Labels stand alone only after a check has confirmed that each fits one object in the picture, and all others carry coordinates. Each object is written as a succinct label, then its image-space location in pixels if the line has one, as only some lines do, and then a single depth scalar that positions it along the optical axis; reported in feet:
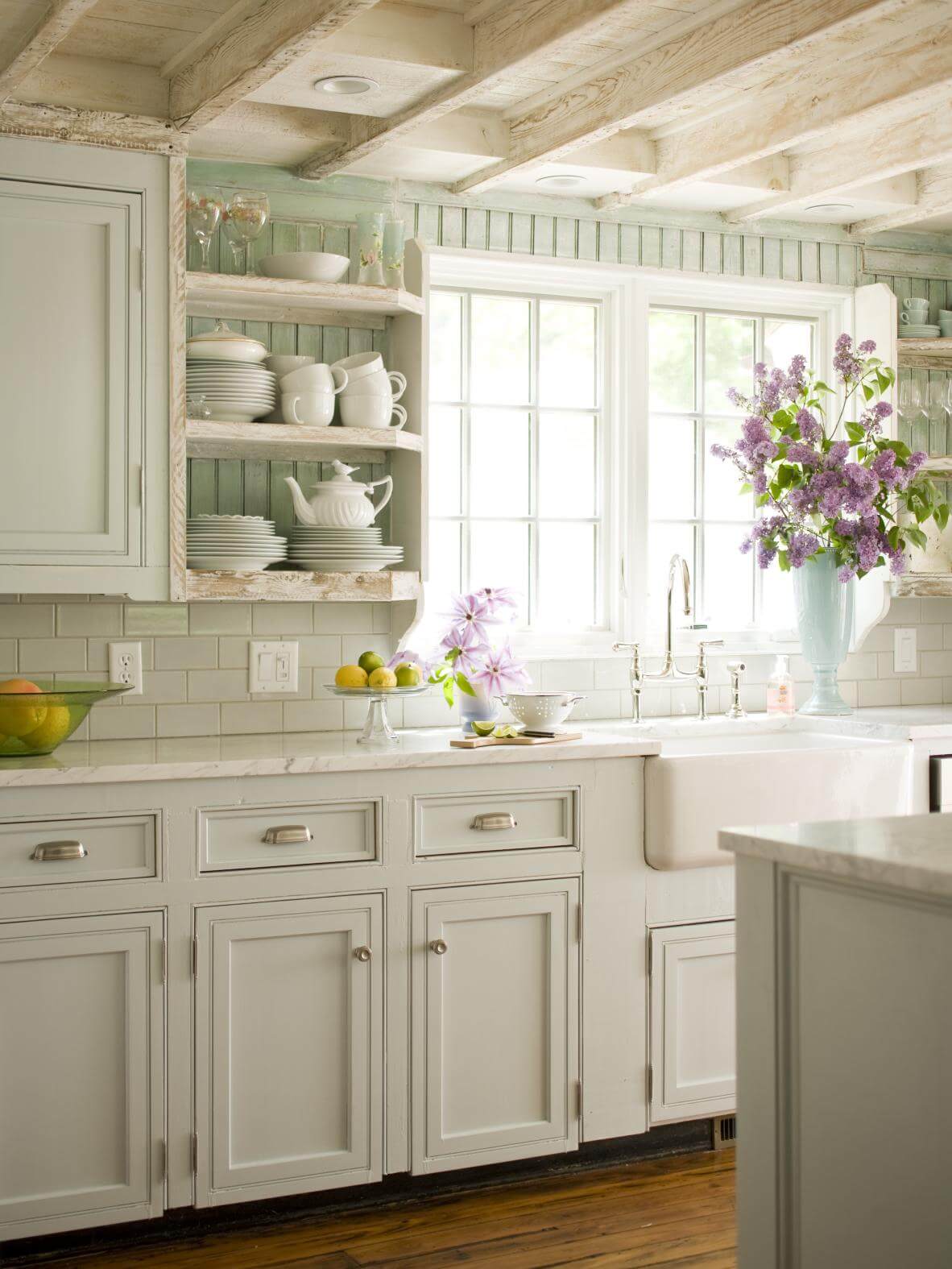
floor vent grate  10.73
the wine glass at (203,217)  10.39
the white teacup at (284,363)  10.62
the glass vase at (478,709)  10.75
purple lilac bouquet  11.91
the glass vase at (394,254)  10.83
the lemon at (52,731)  9.03
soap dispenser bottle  12.31
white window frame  12.32
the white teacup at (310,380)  10.46
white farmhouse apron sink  10.00
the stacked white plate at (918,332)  13.32
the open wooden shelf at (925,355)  13.21
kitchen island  5.24
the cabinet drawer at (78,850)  8.52
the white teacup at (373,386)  10.65
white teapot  10.57
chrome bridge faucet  11.84
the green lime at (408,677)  10.19
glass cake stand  9.95
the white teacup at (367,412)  10.66
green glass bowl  8.91
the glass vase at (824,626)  12.28
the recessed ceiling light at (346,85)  9.34
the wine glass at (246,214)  10.50
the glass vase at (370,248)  10.75
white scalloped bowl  10.44
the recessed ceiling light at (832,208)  12.49
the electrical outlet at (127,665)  10.56
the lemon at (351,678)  10.13
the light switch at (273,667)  10.96
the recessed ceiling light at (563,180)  11.31
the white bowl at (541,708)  10.37
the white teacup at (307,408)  10.45
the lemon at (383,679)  10.07
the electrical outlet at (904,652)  13.69
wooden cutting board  9.73
